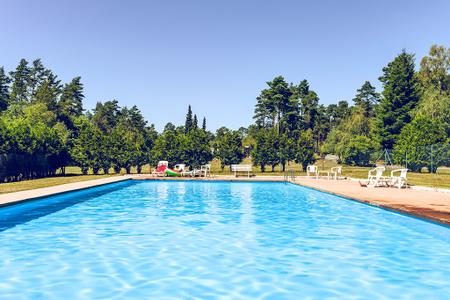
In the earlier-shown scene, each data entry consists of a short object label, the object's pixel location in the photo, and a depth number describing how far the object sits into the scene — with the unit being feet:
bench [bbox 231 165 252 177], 88.12
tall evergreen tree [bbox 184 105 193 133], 273.25
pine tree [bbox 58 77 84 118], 186.50
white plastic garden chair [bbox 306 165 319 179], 86.22
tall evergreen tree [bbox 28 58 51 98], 276.00
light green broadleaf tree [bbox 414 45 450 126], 173.37
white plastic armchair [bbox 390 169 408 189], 55.36
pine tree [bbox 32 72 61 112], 164.04
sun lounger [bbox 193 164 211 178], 86.12
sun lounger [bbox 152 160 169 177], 87.83
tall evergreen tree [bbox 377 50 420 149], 151.33
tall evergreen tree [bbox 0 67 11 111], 224.55
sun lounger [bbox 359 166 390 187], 57.93
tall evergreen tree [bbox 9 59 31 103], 262.98
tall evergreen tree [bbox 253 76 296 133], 189.67
